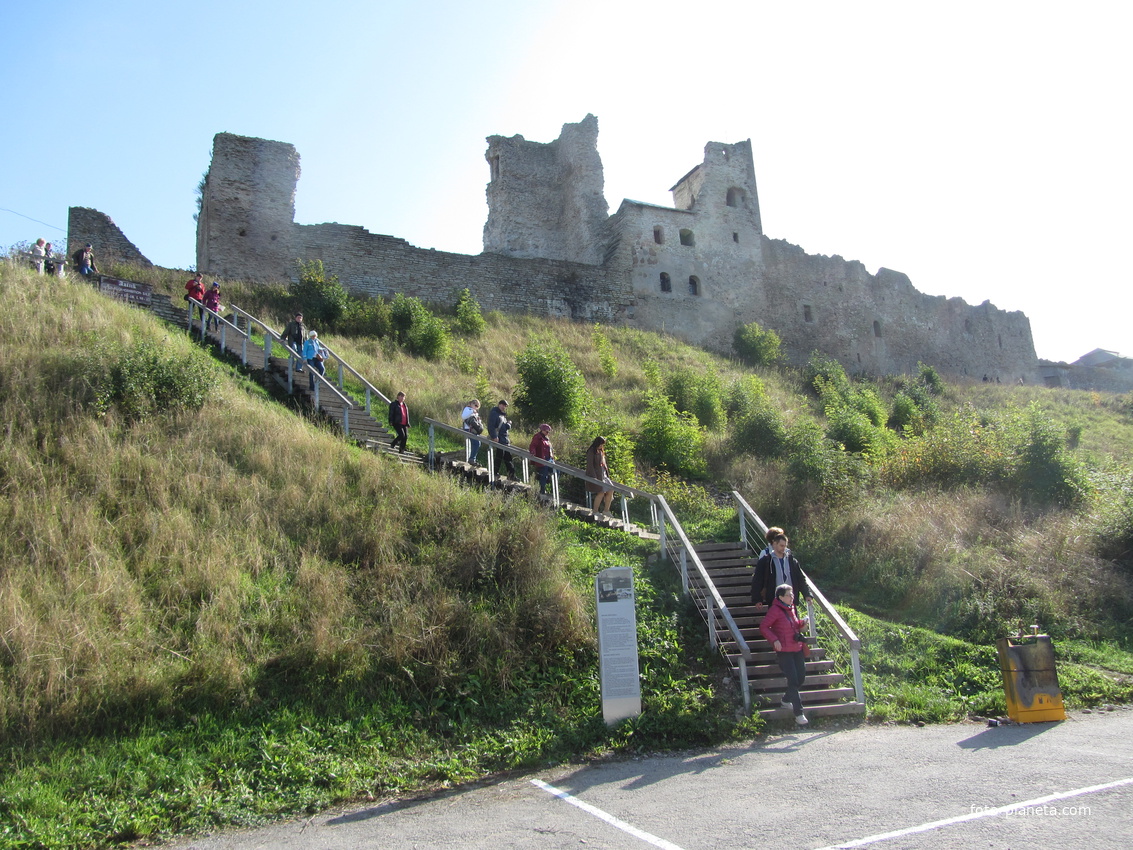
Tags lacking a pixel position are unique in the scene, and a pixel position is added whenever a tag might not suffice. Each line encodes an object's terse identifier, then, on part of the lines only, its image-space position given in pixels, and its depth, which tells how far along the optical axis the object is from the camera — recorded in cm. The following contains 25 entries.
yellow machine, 762
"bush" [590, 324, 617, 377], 2238
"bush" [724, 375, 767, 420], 2023
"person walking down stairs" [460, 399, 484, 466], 1263
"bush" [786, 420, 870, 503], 1438
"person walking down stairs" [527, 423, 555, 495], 1235
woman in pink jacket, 754
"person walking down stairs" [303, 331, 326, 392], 1479
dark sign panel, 1622
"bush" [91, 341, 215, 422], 1080
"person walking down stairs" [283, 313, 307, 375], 1538
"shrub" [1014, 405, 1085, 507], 1495
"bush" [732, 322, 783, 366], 2984
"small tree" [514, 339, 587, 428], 1703
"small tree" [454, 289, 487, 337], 2314
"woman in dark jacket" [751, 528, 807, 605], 803
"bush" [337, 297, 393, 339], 2091
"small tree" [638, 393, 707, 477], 1609
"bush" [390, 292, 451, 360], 2056
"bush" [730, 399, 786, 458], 1703
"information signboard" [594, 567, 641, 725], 716
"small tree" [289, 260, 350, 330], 2089
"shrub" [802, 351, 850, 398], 2656
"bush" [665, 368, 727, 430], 1956
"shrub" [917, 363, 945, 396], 3294
